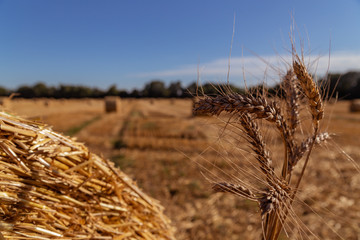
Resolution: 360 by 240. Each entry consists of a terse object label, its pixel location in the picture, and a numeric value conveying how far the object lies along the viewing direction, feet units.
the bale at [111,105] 82.73
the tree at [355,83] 146.55
